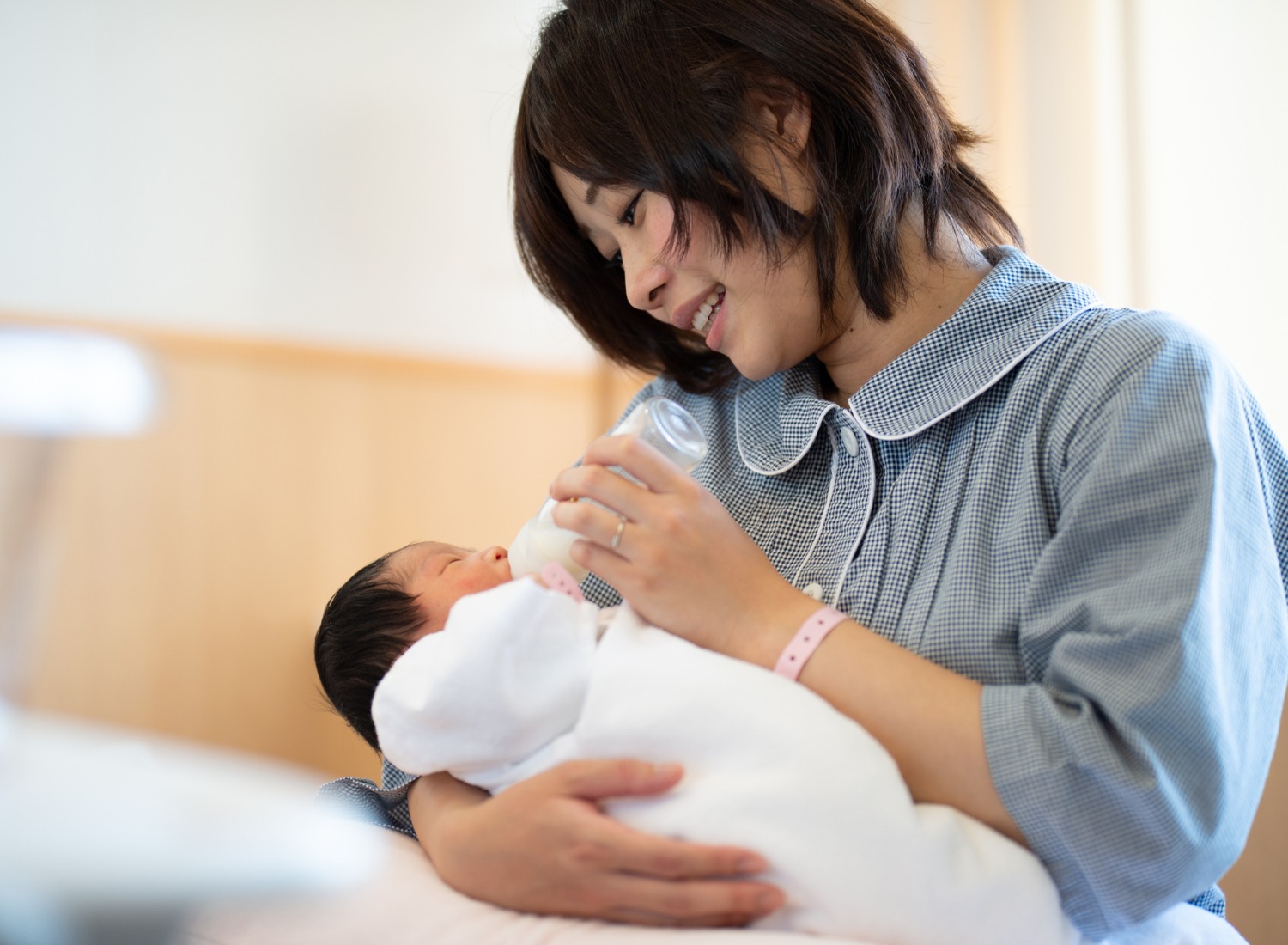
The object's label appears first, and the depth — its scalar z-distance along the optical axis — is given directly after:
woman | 0.76
